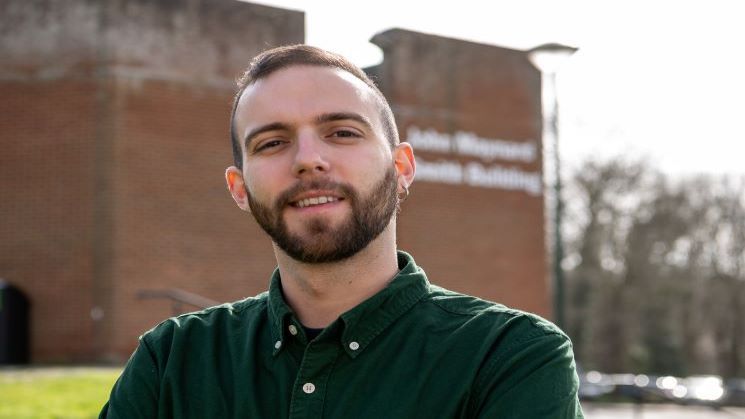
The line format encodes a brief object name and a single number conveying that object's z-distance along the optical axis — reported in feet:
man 7.52
